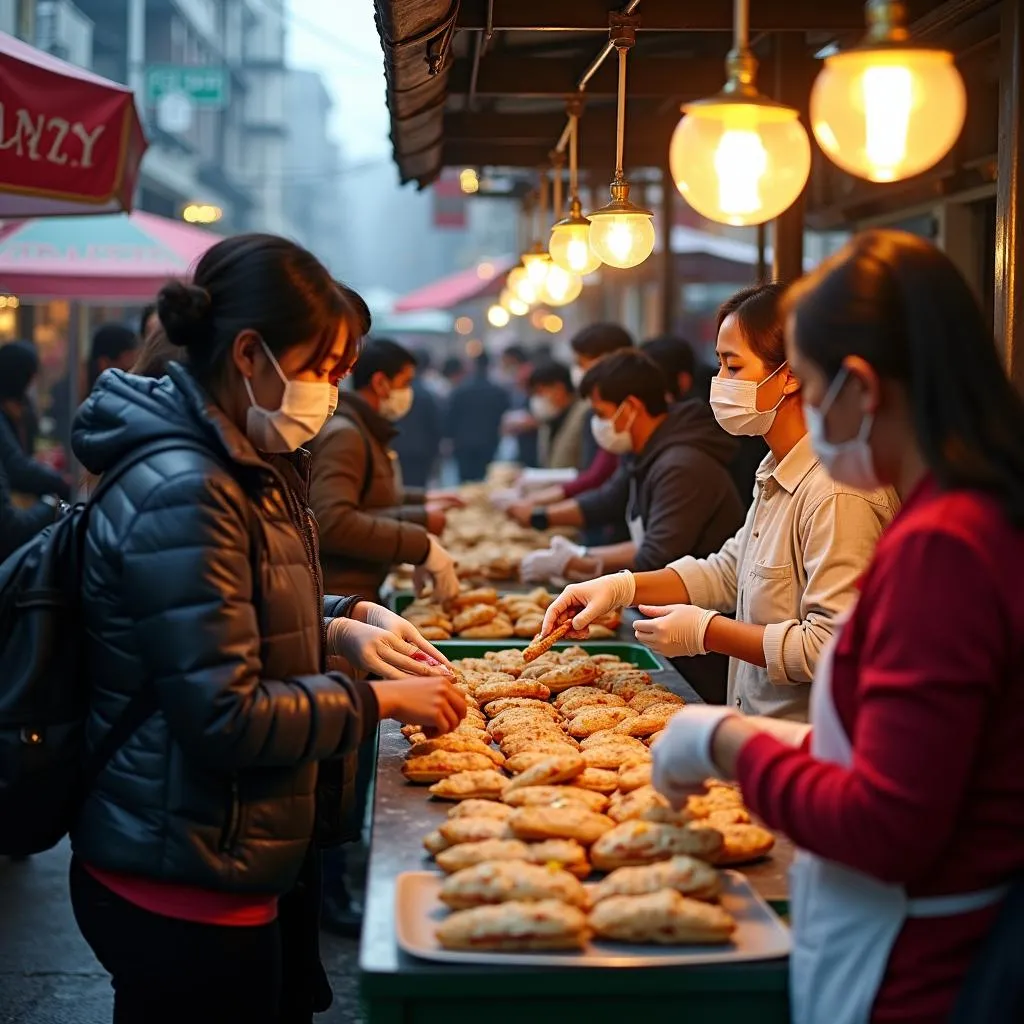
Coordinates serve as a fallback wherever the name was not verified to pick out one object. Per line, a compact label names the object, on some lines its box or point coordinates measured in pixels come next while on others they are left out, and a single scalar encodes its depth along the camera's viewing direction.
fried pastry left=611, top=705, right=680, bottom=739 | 3.74
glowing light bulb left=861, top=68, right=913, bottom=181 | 2.47
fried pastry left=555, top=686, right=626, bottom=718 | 4.05
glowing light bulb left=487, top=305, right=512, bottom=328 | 16.62
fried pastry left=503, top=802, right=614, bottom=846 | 2.87
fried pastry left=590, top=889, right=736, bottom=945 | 2.43
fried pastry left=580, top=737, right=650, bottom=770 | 3.43
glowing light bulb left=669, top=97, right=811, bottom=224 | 2.82
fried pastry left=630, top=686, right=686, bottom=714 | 4.00
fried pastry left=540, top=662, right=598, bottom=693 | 4.38
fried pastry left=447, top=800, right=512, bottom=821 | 2.99
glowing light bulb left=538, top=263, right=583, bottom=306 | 7.45
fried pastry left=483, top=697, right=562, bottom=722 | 3.99
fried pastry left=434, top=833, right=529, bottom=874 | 2.73
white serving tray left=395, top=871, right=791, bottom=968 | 2.36
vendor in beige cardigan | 3.63
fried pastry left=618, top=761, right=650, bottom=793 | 3.21
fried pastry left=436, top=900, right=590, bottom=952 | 2.39
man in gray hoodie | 5.83
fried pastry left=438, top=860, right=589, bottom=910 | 2.53
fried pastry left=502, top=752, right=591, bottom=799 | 3.22
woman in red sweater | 1.99
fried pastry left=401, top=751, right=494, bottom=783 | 3.39
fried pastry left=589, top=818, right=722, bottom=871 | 2.76
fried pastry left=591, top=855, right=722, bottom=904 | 2.56
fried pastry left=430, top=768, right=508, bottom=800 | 3.25
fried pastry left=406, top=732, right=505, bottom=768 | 3.51
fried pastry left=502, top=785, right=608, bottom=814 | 3.03
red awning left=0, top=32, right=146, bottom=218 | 5.44
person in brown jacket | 6.08
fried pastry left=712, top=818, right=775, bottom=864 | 2.82
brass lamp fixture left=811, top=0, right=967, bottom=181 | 2.46
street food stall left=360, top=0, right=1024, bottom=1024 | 2.39
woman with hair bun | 2.54
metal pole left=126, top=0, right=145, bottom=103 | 29.62
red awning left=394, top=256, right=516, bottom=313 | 19.78
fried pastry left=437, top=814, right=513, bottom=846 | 2.86
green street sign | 21.17
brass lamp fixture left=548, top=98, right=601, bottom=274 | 6.00
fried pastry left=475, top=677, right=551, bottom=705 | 4.17
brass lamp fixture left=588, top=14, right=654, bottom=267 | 4.89
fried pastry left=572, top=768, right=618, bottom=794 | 3.26
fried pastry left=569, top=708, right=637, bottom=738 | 3.79
